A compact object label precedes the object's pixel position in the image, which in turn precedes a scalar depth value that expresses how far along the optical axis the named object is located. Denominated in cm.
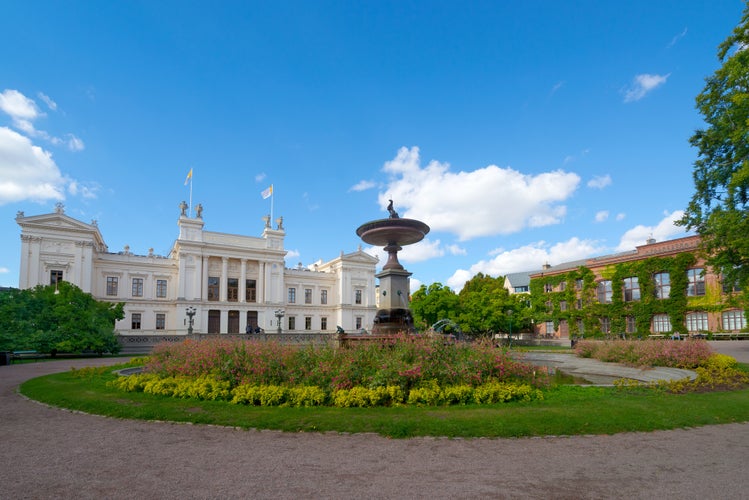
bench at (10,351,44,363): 2434
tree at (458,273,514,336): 4028
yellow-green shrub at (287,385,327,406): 859
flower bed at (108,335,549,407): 875
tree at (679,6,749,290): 1888
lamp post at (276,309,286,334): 4750
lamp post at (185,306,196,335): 3694
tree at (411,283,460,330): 4297
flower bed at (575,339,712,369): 1461
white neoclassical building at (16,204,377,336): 4050
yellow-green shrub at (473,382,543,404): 888
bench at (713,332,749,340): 3256
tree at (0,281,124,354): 2387
